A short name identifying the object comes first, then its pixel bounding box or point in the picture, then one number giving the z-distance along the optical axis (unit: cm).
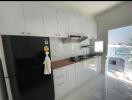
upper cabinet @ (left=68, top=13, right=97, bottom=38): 259
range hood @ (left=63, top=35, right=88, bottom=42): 248
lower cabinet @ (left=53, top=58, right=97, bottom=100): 197
